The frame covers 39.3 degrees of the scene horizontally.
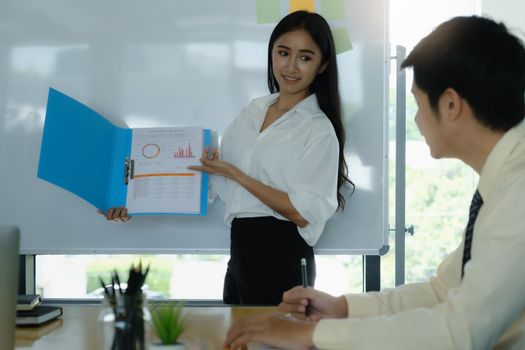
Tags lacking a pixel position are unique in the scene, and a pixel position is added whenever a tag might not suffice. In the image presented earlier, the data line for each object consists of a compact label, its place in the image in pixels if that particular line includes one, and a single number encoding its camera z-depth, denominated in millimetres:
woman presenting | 2547
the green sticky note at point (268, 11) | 2961
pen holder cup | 1205
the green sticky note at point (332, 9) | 2955
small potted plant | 1307
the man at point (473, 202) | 1264
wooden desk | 1579
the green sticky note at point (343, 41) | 2965
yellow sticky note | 2949
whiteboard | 2967
